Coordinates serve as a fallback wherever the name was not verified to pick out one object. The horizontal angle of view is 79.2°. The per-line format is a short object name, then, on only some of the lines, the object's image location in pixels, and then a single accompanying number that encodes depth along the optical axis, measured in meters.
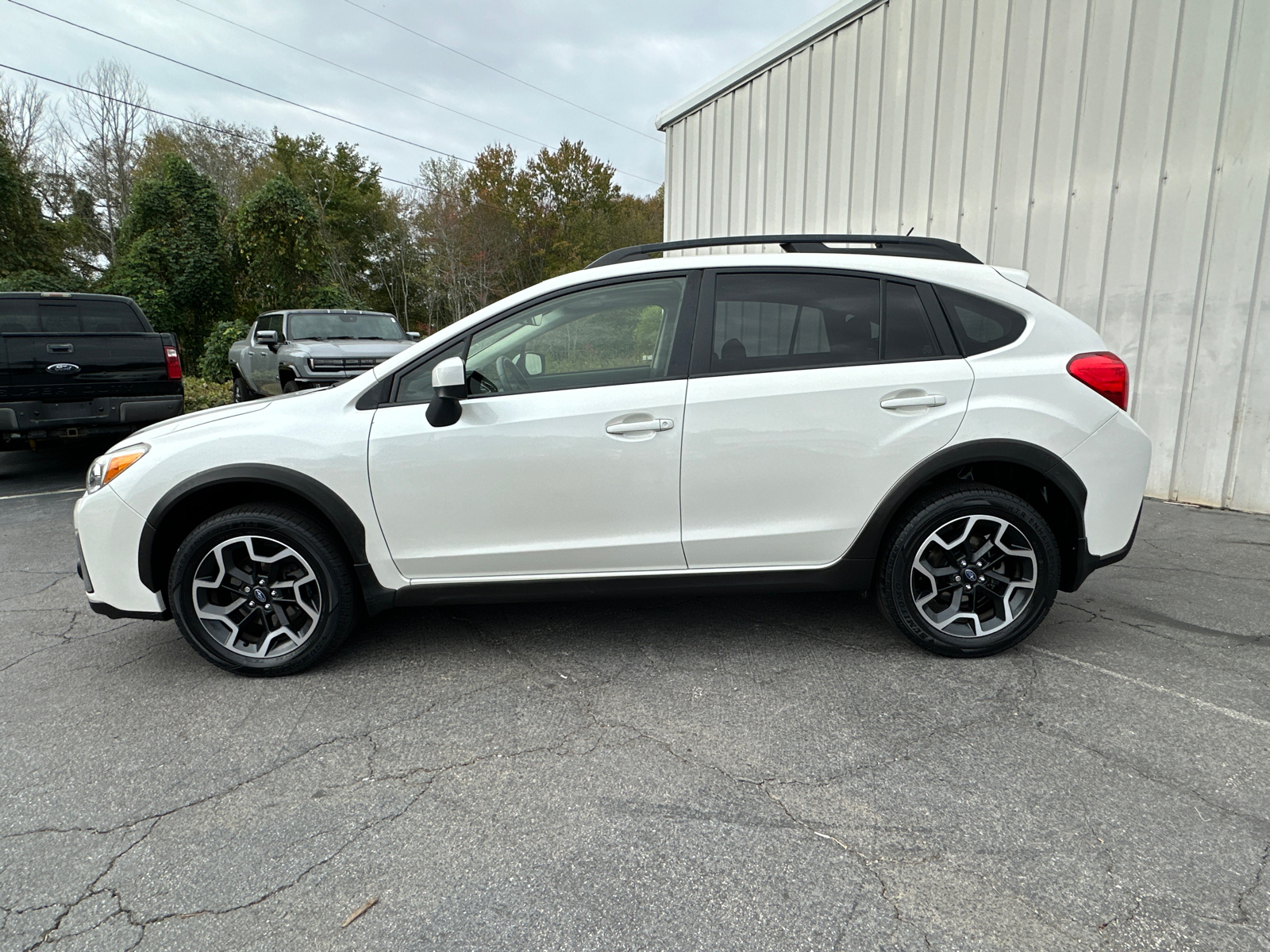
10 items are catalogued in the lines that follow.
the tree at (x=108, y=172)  29.06
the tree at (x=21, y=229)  21.67
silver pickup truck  11.63
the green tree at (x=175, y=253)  20.80
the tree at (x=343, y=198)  39.31
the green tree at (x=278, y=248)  21.91
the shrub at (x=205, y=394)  13.64
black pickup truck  7.07
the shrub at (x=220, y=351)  19.22
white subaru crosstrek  3.17
